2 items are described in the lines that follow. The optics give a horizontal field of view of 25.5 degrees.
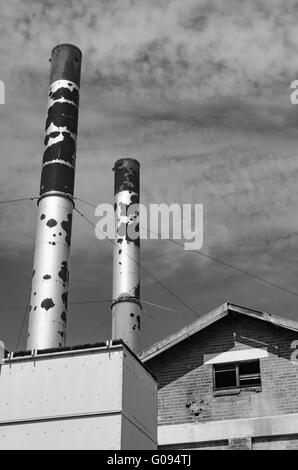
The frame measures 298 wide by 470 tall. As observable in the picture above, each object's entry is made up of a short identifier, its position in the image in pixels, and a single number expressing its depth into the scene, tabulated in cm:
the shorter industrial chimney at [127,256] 2328
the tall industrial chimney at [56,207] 1719
